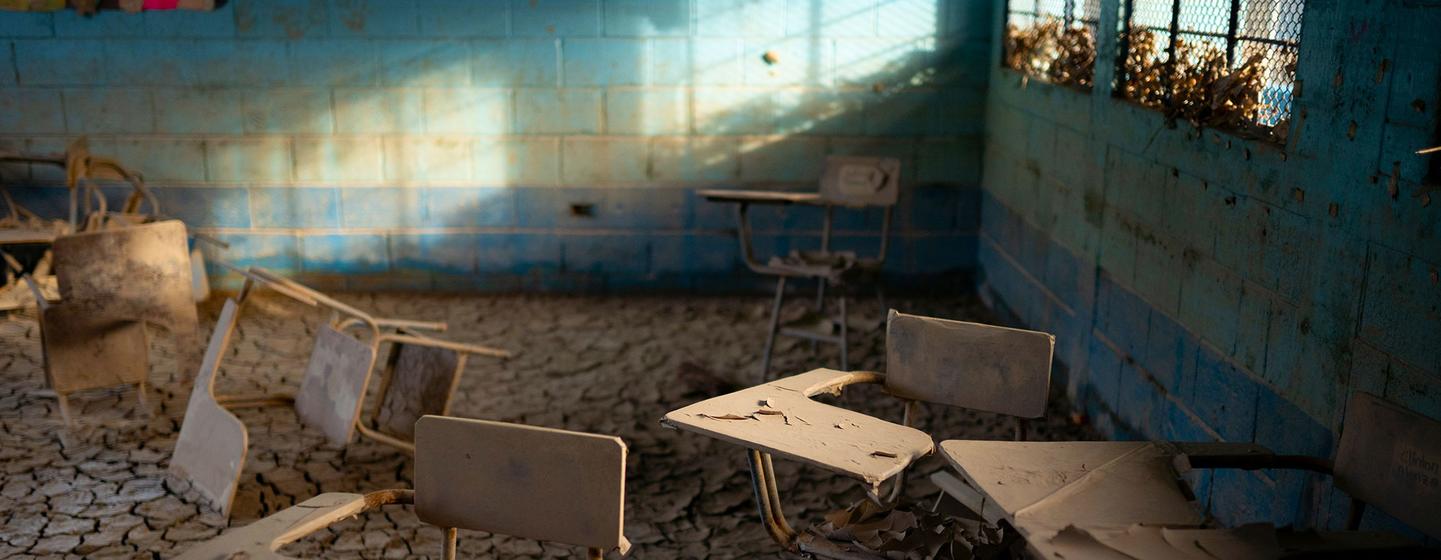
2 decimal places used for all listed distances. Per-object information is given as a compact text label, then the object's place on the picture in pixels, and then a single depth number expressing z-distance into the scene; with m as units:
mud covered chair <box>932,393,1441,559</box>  1.87
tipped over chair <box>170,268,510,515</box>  3.57
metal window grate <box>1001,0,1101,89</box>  4.60
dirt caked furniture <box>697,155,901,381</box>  4.66
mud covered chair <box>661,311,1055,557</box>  2.27
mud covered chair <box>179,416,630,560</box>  2.02
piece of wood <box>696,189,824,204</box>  4.82
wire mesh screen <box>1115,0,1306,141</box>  3.08
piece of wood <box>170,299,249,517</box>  3.51
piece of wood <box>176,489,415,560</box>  1.94
